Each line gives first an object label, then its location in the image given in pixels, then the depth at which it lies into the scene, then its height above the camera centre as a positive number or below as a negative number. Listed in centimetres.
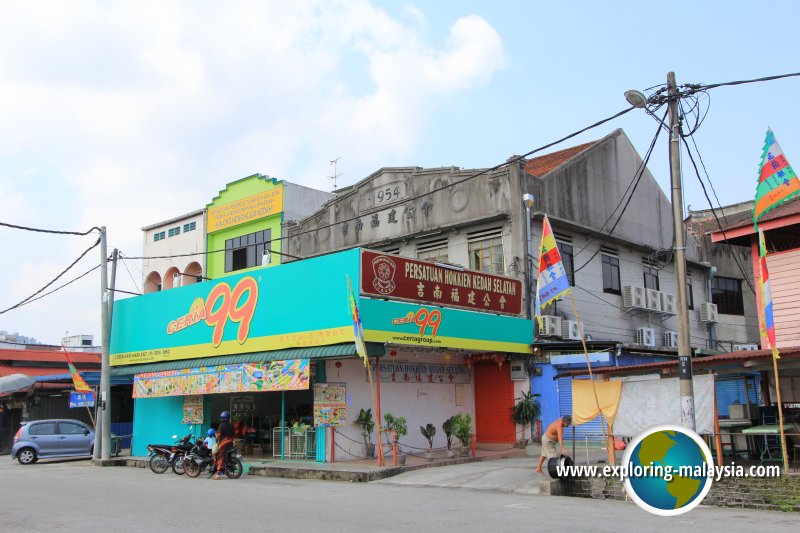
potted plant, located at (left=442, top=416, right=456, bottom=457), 2064 -95
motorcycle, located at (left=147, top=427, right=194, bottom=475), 1939 -140
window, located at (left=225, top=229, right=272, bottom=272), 3356 +690
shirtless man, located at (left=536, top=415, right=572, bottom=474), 1512 -86
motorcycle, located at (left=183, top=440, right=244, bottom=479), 1817 -149
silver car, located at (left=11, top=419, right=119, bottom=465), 2553 -127
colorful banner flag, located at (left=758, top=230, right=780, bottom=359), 1295 +157
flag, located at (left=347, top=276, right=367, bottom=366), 1803 +163
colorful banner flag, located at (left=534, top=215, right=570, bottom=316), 1530 +254
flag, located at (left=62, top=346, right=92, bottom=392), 2616 +72
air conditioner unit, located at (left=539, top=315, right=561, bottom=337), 2361 +216
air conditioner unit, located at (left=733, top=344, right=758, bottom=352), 3055 +181
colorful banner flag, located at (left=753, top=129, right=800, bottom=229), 1378 +390
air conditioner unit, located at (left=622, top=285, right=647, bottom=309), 2748 +355
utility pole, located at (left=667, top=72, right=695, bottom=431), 1273 +219
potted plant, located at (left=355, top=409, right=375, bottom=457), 2050 -78
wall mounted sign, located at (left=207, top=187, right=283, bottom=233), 3322 +882
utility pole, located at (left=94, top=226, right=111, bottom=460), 2423 +102
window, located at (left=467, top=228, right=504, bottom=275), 2497 +492
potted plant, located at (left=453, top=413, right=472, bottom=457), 2033 -89
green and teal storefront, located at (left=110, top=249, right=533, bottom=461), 1981 +138
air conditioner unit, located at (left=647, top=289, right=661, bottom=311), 2836 +354
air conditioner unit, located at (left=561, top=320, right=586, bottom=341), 2429 +209
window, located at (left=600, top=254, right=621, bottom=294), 2755 +444
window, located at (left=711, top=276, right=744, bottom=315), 3372 +433
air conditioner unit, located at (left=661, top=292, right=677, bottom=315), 2923 +350
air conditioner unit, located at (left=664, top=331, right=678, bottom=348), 2838 +197
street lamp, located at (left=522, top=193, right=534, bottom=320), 2403 +514
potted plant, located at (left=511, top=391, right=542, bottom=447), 2270 -50
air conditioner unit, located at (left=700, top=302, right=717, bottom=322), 3088 +327
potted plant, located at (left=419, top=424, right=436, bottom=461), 2077 -99
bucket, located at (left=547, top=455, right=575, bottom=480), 1398 -132
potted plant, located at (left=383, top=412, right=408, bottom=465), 1964 -74
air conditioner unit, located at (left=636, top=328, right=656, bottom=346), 2733 +206
